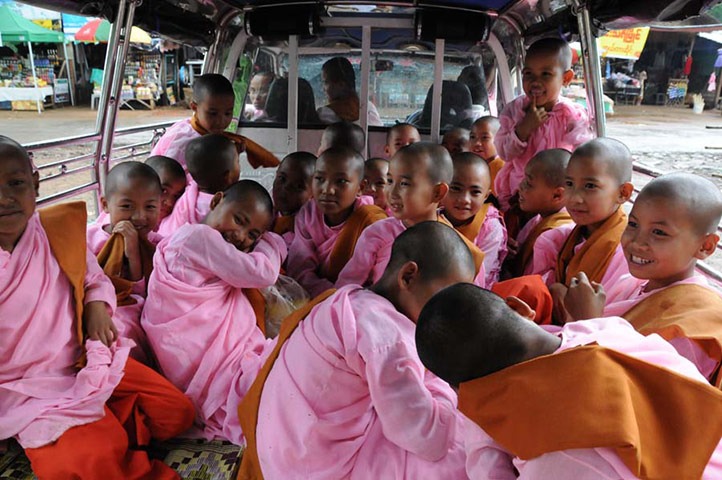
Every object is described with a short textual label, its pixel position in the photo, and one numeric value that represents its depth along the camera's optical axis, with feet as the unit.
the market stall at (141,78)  54.67
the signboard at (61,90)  54.65
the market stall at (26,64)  48.73
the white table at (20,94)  50.37
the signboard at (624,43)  38.22
